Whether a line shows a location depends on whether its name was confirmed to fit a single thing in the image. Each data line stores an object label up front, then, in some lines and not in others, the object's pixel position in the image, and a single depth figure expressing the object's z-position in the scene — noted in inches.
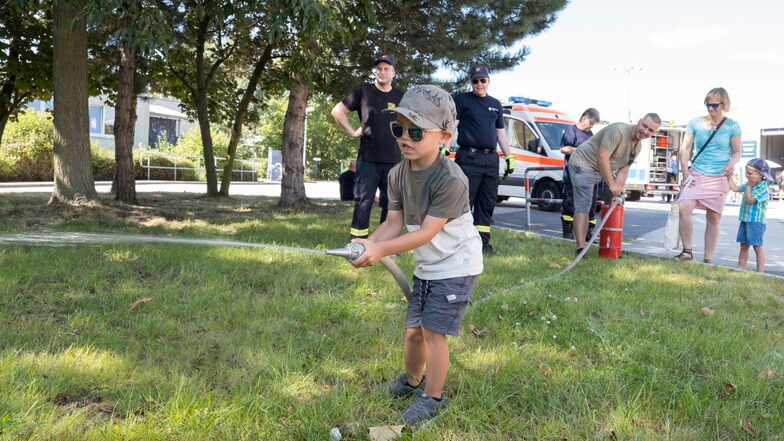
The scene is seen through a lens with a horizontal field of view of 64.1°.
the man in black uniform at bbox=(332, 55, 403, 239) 241.1
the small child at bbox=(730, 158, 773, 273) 261.1
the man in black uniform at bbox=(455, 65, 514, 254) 255.8
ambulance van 598.9
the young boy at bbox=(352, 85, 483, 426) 102.6
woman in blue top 269.0
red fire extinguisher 274.4
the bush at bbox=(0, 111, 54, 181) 941.0
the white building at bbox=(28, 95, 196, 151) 1321.4
